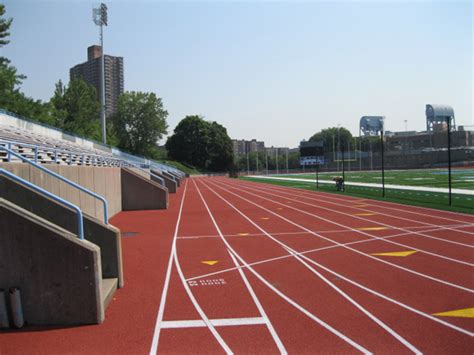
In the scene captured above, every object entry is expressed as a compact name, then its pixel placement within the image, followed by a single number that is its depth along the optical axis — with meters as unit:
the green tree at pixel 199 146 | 100.06
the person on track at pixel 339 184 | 30.32
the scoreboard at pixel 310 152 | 73.25
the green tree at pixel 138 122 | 80.94
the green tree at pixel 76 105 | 52.53
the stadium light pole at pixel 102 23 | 36.88
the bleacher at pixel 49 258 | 5.38
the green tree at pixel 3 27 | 32.19
